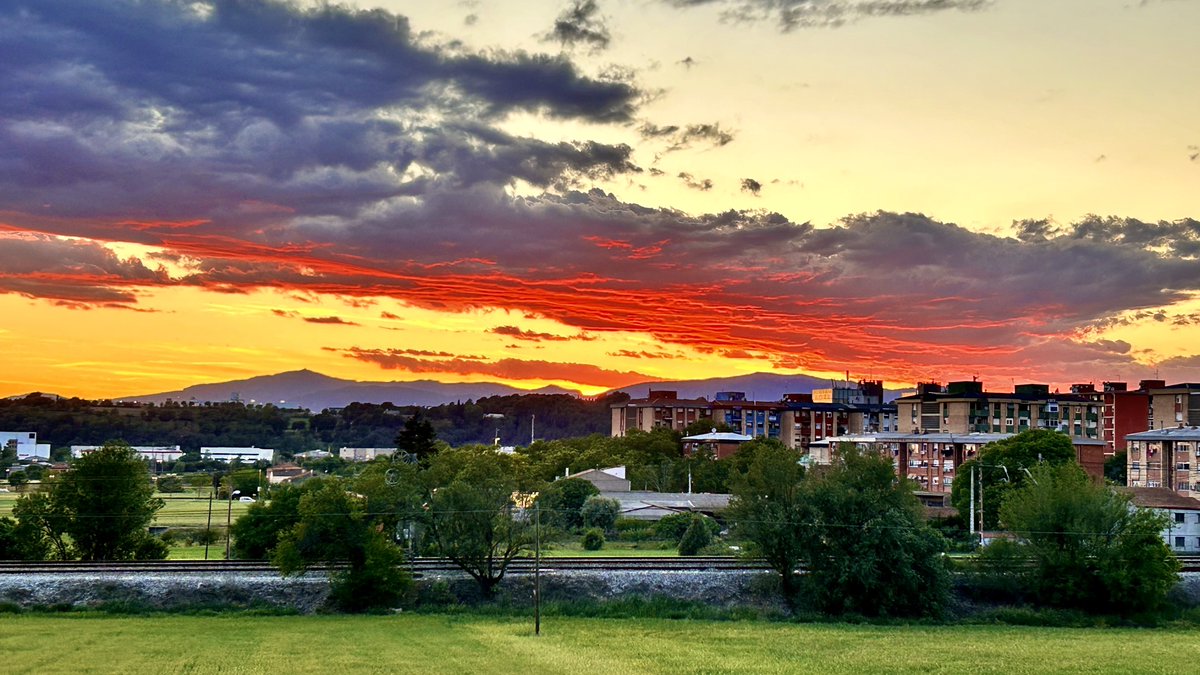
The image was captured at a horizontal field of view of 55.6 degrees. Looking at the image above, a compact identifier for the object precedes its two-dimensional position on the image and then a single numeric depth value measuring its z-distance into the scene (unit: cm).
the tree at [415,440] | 11100
